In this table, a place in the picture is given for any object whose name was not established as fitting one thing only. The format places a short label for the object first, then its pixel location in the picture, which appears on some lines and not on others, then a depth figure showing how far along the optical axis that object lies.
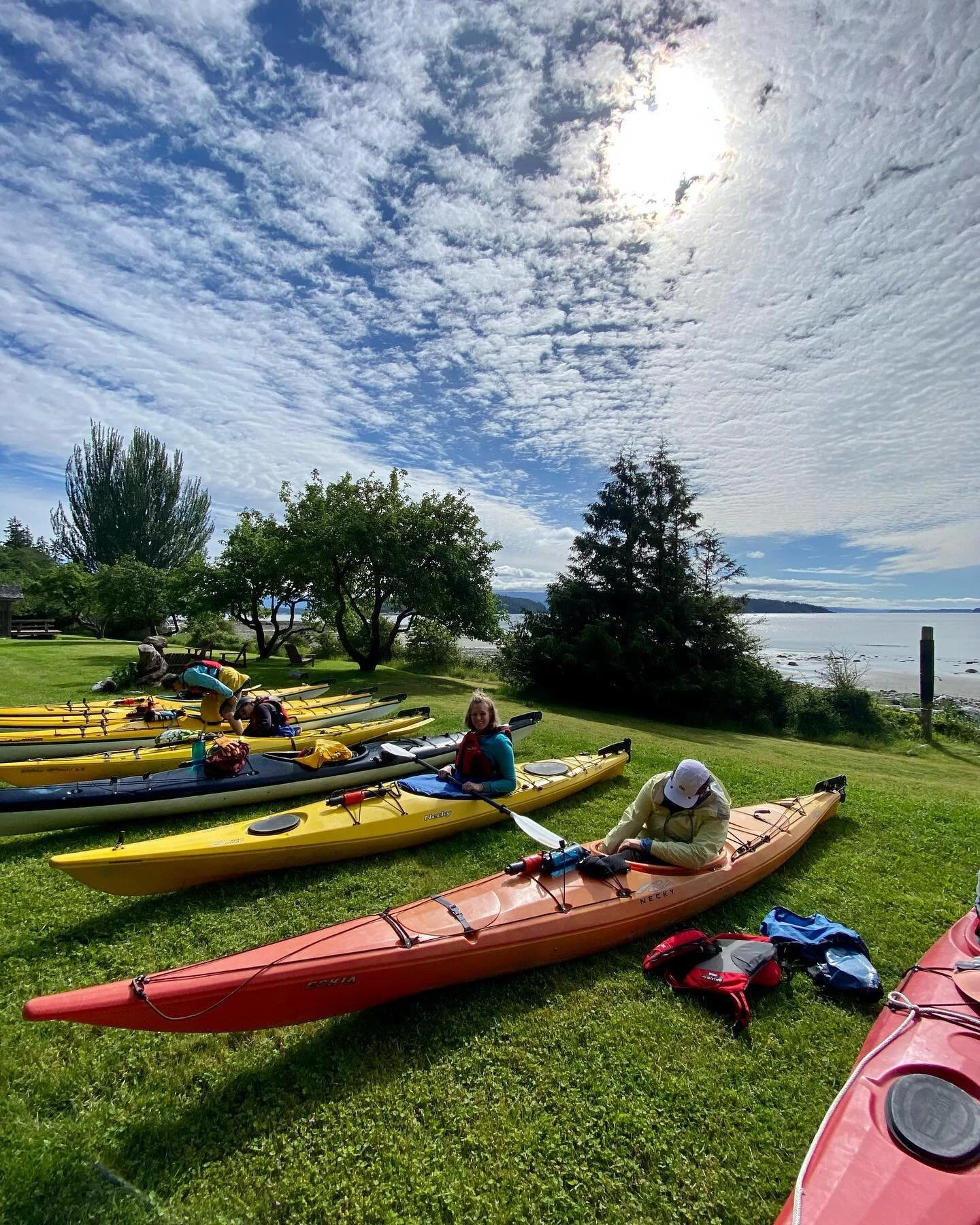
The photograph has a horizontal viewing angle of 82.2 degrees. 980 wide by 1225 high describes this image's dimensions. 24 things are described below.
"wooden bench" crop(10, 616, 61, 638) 28.62
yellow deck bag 7.03
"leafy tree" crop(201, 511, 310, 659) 21.67
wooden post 16.18
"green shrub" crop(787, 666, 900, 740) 16.92
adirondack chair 21.45
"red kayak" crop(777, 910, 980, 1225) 2.09
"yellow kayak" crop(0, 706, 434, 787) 6.67
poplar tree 54.91
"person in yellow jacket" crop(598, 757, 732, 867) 4.52
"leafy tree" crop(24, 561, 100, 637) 33.78
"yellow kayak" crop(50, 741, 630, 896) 4.36
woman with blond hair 5.99
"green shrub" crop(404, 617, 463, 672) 22.42
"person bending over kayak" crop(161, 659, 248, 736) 8.02
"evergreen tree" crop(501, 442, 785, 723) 17.88
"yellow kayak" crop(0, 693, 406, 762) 8.08
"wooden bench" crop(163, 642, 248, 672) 16.55
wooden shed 27.97
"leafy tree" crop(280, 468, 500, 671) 17.80
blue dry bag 3.77
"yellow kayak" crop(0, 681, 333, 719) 9.52
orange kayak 2.85
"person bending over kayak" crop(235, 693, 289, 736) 8.77
